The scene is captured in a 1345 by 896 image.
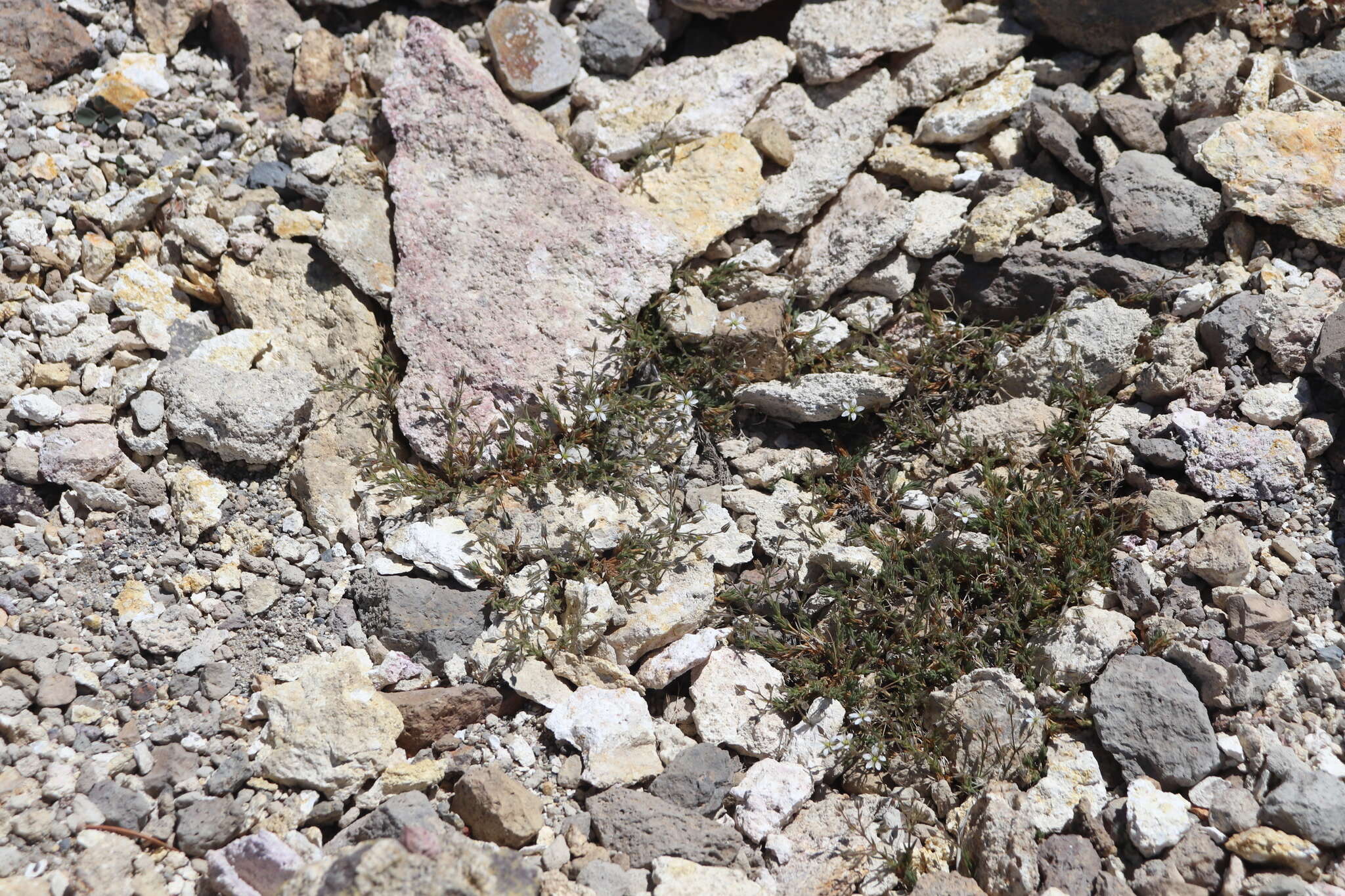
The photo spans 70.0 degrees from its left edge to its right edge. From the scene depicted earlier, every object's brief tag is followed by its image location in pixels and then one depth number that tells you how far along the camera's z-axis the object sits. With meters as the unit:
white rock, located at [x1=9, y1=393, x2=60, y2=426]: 4.04
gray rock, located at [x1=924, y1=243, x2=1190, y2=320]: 4.49
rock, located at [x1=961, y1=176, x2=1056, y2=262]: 4.62
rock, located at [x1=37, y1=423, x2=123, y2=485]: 3.99
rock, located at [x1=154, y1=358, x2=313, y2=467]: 4.09
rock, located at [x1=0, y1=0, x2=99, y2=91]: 4.75
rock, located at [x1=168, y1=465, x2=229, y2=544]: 3.99
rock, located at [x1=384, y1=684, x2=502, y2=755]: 3.61
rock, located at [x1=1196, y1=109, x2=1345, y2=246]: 4.38
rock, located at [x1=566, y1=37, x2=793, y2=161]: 5.06
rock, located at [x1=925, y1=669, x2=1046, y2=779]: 3.62
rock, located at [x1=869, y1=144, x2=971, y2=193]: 4.89
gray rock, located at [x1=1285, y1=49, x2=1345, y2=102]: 4.71
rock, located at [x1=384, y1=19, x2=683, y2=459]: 4.45
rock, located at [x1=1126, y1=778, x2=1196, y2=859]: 3.29
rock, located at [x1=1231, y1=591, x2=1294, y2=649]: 3.62
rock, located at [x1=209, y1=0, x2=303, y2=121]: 4.99
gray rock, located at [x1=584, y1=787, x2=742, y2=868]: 3.39
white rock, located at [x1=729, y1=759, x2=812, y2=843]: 3.57
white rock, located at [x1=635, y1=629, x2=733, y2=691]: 3.92
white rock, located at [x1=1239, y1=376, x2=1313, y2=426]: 4.05
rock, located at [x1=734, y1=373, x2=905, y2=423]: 4.43
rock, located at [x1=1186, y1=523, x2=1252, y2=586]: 3.71
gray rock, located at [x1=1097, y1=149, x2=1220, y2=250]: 4.48
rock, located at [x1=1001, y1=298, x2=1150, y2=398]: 4.34
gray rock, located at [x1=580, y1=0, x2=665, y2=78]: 5.25
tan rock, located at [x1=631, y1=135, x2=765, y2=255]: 4.80
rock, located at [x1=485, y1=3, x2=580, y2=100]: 5.10
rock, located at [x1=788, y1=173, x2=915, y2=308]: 4.65
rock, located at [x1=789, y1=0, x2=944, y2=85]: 5.11
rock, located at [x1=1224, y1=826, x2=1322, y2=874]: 3.12
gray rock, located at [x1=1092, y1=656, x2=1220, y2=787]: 3.45
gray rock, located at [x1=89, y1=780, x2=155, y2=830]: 3.23
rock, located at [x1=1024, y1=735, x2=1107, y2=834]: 3.45
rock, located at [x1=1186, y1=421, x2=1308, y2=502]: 3.93
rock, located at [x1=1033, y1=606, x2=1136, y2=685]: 3.71
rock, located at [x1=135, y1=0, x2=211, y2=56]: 4.98
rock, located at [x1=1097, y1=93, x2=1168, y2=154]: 4.73
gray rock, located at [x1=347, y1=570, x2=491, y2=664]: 3.84
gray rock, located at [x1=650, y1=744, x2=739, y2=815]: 3.58
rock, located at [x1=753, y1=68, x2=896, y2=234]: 4.85
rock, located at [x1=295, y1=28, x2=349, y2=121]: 4.98
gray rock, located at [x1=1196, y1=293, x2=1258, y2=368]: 4.19
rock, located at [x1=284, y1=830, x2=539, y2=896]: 2.74
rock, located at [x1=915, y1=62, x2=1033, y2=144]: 4.93
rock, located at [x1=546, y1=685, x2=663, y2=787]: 3.58
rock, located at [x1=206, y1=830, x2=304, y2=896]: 3.15
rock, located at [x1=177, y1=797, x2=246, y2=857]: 3.24
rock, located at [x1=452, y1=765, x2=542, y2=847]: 3.33
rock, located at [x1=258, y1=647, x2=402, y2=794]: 3.40
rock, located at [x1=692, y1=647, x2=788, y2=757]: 3.78
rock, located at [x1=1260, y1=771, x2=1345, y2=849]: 3.16
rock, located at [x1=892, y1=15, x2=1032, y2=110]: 5.07
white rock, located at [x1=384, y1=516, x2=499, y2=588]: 4.03
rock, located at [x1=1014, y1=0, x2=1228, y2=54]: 4.90
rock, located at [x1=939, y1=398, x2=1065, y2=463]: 4.33
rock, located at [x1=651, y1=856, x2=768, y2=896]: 3.23
